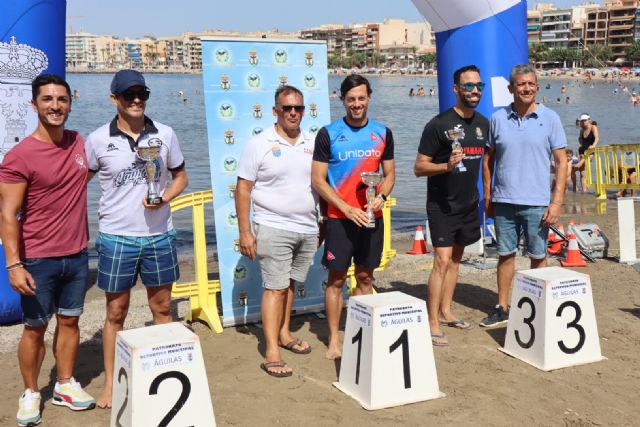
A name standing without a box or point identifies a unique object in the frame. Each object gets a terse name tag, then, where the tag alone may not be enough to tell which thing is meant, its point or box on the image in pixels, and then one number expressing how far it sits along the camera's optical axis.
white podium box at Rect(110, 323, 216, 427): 3.37
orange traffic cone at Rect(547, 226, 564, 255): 8.38
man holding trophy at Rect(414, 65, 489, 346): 5.11
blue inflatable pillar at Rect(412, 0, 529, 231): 7.62
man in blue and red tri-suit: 4.68
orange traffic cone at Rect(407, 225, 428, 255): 8.83
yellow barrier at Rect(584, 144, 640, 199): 13.32
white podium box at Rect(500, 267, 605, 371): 4.76
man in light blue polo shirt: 5.34
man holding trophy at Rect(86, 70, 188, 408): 3.99
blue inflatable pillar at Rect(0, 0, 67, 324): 5.48
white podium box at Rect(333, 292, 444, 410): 4.10
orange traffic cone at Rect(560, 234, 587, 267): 7.76
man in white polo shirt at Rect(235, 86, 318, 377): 4.61
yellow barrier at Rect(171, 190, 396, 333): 5.77
